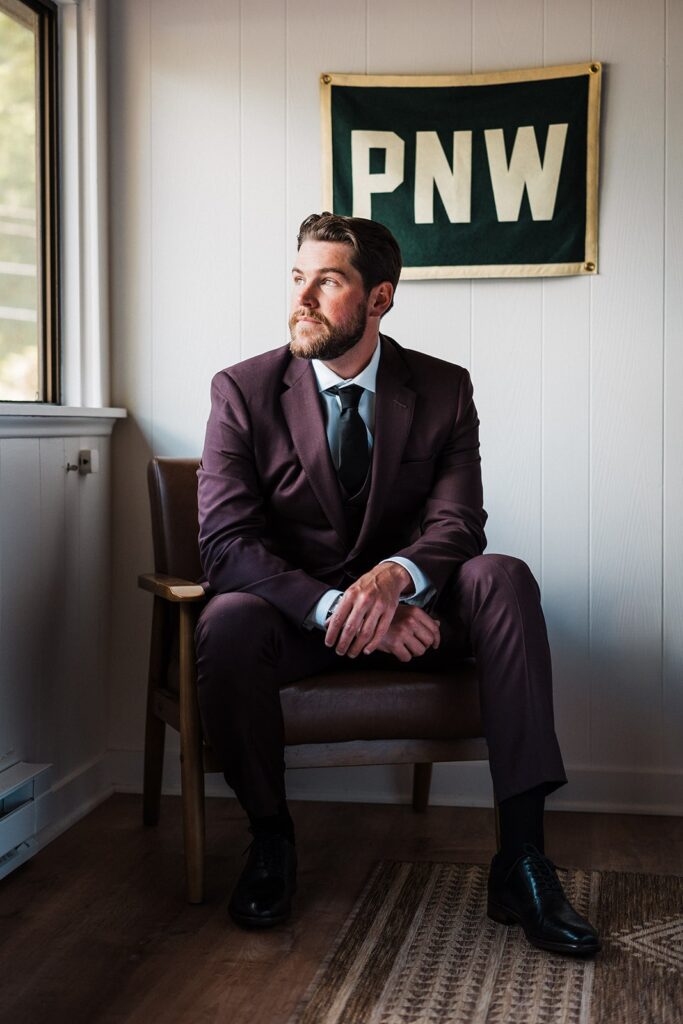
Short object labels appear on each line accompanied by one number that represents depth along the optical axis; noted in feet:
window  8.66
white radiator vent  7.43
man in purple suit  6.83
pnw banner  9.02
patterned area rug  5.85
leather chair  7.06
